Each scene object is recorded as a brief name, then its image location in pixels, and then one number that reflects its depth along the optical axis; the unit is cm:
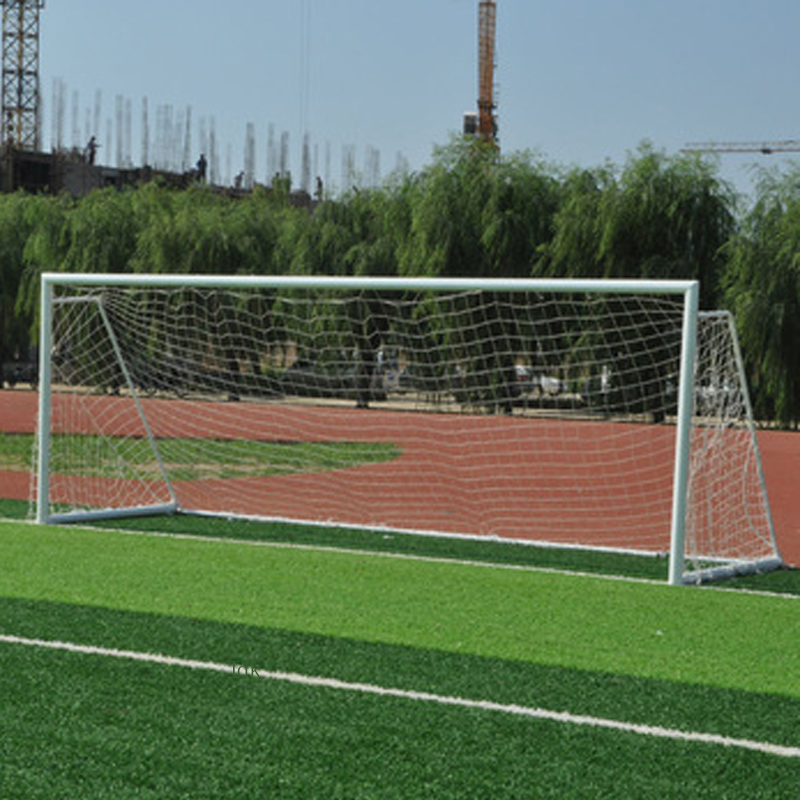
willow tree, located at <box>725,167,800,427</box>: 2588
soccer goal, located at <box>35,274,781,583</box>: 1060
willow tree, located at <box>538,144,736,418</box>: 2744
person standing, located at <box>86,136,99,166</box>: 6381
